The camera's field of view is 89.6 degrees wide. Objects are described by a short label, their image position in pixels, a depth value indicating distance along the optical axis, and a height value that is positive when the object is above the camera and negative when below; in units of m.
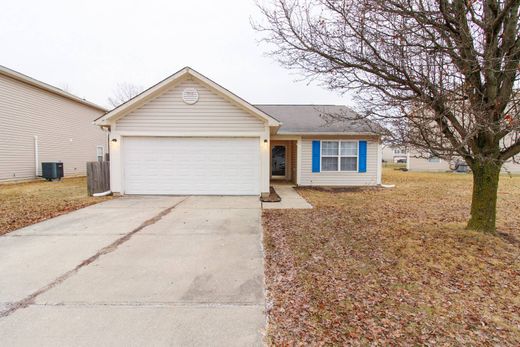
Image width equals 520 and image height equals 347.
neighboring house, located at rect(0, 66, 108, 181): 13.46 +2.04
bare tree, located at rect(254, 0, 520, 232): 3.98 +1.54
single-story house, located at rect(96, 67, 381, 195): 9.55 +0.76
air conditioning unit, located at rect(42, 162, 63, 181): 14.84 -0.57
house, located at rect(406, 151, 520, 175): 23.39 -0.39
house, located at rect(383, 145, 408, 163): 44.25 +0.64
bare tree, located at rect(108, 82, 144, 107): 39.31 +10.53
